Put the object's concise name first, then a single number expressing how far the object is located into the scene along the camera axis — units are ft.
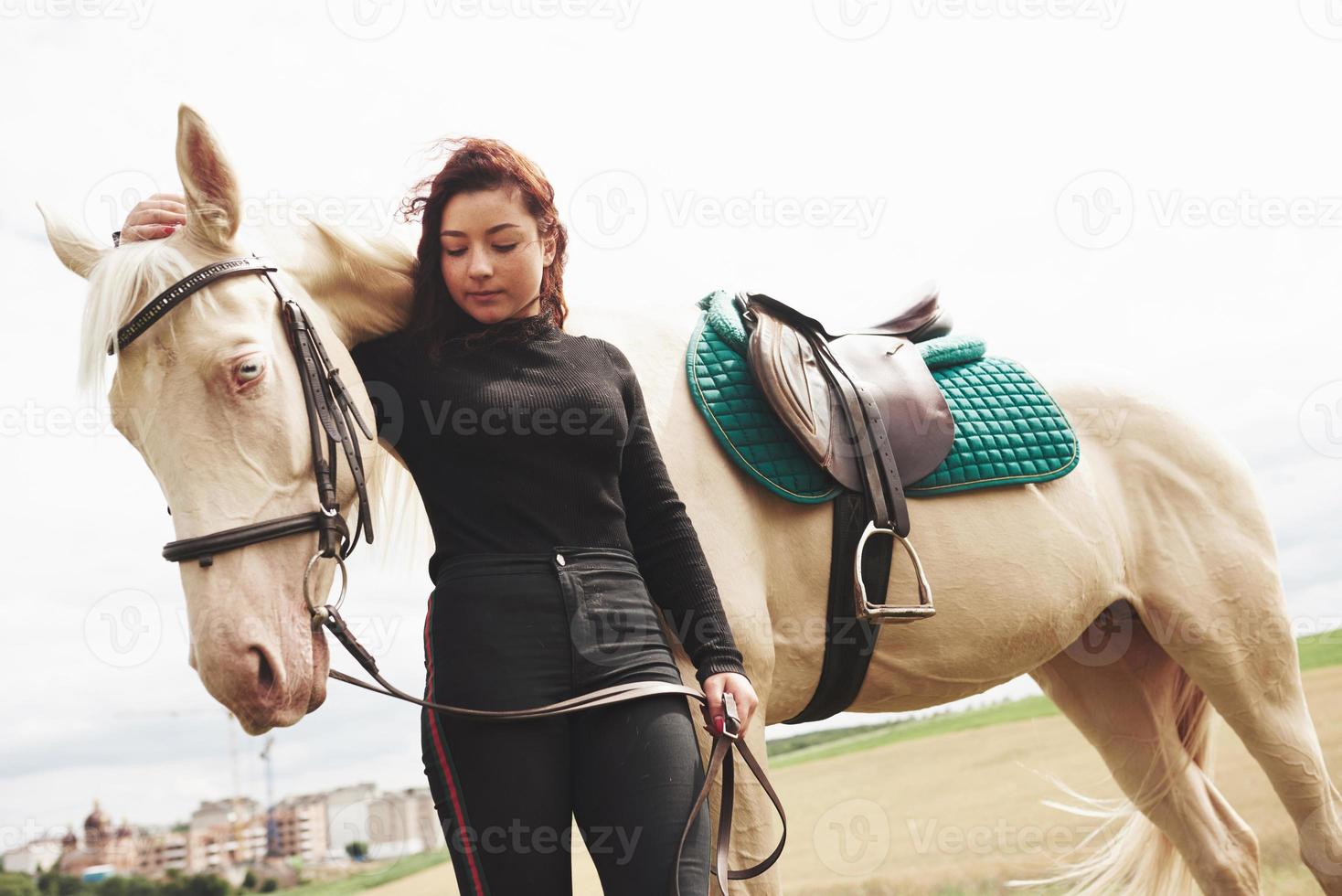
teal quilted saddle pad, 7.72
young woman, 5.22
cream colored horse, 5.51
